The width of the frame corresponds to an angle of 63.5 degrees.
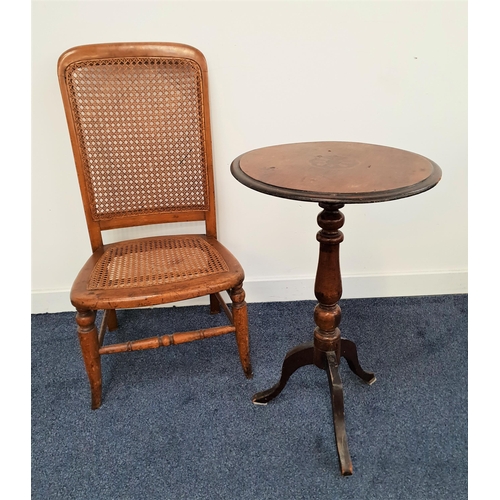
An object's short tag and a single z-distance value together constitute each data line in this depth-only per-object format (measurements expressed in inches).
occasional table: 37.8
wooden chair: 51.9
